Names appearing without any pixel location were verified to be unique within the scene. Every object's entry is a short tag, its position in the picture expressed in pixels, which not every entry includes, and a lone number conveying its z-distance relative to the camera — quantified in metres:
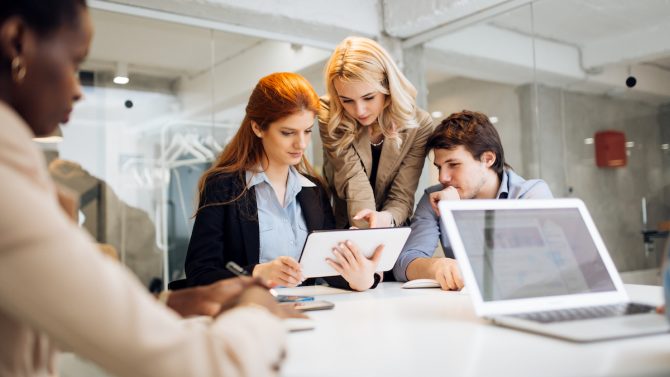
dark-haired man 2.05
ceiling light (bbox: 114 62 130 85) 3.01
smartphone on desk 1.26
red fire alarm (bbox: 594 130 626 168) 3.04
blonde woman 2.21
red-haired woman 1.90
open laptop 1.06
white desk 0.76
